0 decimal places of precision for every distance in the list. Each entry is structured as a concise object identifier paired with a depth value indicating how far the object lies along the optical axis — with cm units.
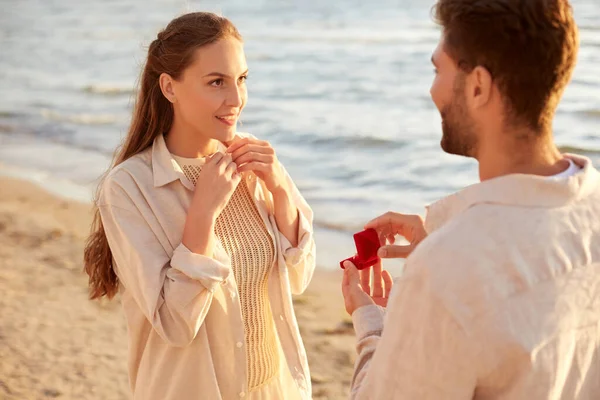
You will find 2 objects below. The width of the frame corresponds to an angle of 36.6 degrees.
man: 203
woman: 321
